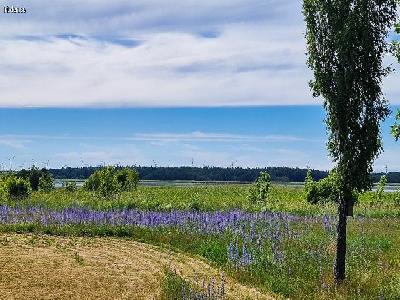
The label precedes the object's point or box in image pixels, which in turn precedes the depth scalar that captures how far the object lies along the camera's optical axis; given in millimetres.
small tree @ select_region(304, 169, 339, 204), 43781
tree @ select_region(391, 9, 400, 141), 12377
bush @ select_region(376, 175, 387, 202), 45191
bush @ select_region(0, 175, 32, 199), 43378
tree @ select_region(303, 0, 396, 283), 15234
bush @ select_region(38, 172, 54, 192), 56969
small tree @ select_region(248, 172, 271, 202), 42031
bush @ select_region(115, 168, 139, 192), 60819
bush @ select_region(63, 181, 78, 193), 60312
